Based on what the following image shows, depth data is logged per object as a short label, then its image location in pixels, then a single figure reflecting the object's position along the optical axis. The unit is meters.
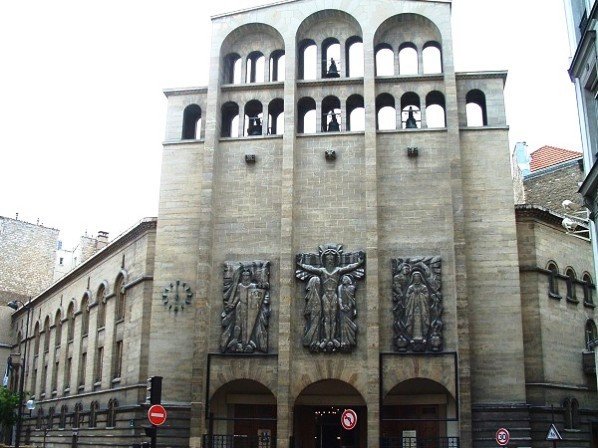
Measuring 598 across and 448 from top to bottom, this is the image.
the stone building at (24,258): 66.44
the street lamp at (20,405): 38.05
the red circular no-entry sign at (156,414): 17.73
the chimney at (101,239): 64.44
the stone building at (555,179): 43.75
